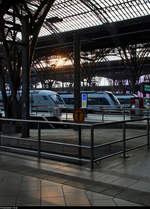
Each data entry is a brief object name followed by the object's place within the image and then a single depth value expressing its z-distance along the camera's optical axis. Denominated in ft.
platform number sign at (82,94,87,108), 59.31
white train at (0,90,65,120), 95.96
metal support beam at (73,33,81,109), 47.29
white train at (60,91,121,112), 103.86
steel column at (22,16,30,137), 38.22
